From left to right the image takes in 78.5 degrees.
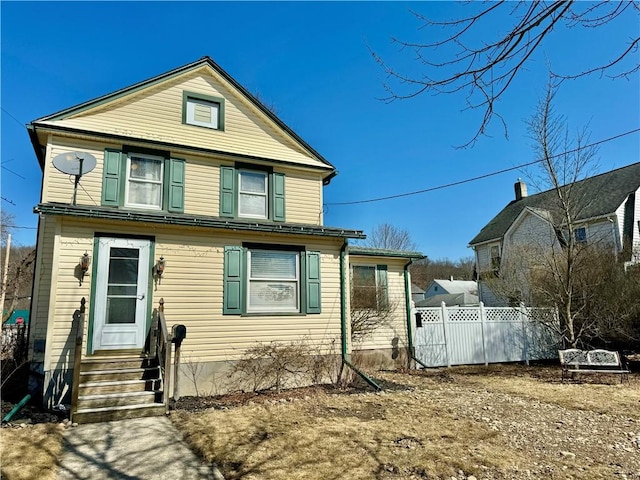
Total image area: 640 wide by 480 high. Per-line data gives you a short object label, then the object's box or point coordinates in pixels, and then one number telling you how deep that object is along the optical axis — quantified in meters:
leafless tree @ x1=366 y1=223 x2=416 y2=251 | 36.78
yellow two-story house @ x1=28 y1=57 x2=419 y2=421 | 7.24
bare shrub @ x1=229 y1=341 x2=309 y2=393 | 8.29
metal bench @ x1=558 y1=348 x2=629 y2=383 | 10.29
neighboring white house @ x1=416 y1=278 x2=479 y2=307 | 32.33
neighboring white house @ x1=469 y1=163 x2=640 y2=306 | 17.98
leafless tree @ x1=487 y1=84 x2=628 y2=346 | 12.48
